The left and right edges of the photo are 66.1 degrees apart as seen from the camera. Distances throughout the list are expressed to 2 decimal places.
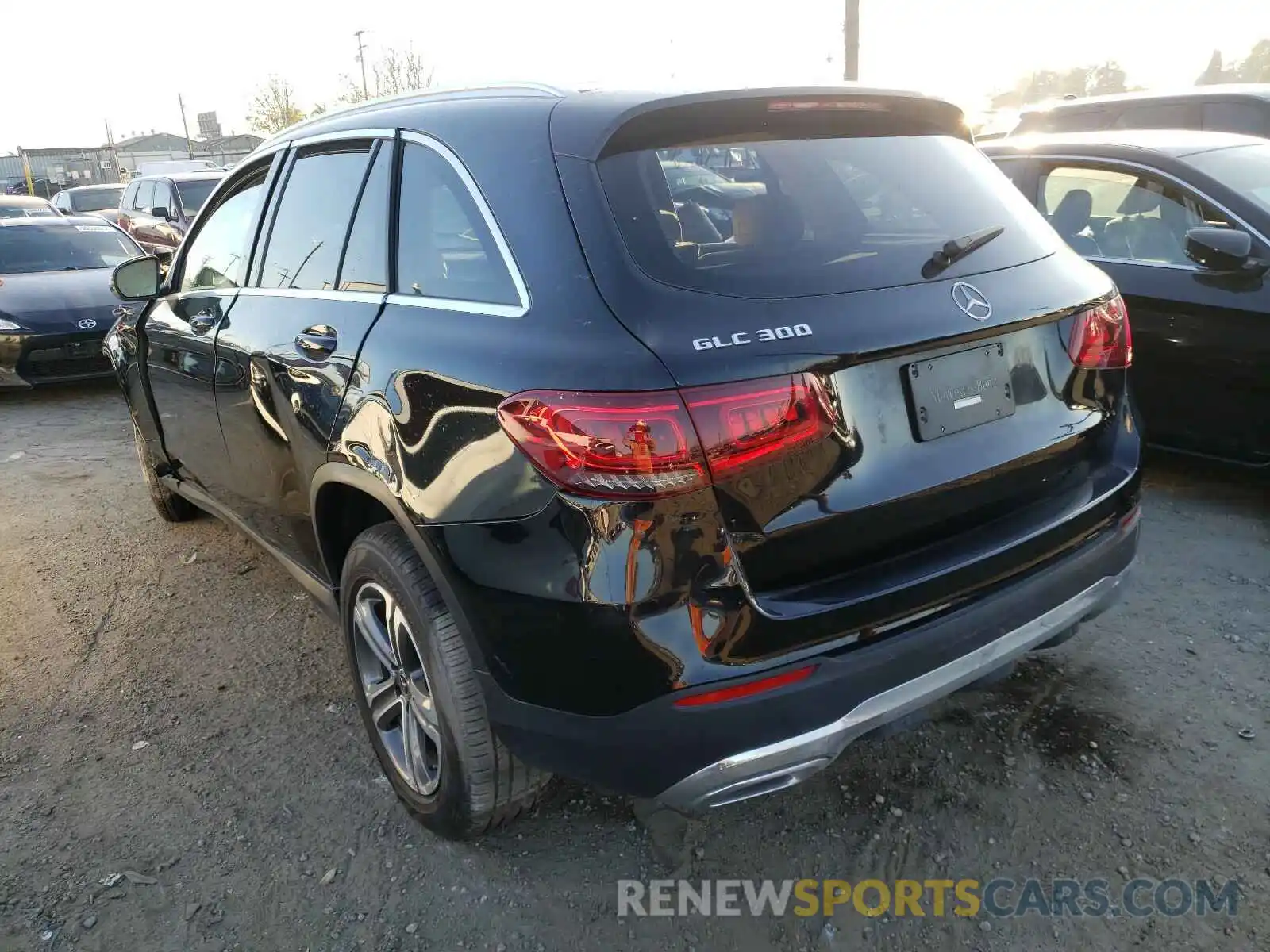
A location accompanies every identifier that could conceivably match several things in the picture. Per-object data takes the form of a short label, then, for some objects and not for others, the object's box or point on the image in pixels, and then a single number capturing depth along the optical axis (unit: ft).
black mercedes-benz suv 5.94
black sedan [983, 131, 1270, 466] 13.07
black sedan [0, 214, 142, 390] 25.31
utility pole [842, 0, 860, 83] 59.98
